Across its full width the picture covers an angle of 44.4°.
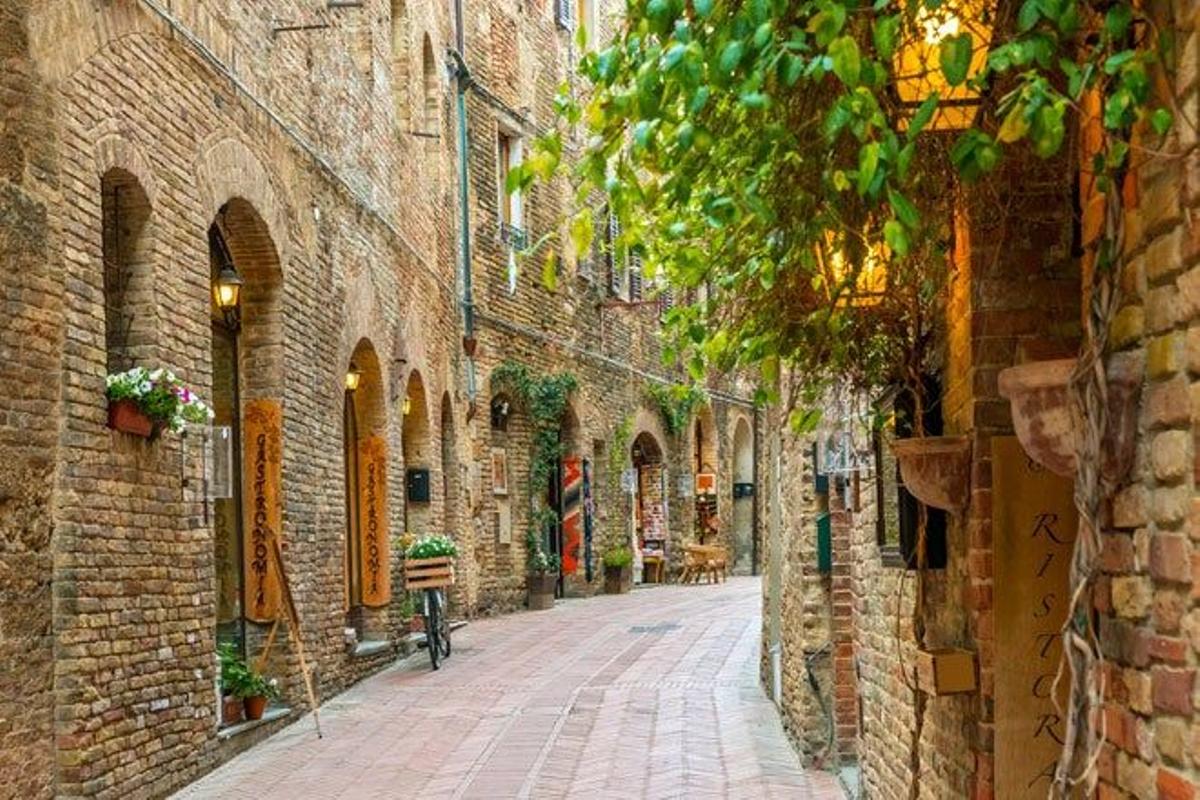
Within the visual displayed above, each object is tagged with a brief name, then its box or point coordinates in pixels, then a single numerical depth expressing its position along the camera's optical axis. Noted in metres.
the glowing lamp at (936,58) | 3.27
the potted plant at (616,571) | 22.56
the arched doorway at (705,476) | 28.61
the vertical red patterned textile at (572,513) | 21.31
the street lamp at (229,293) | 9.30
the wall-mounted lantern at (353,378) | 13.14
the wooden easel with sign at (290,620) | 9.65
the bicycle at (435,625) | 12.77
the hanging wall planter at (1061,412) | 2.69
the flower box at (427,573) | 12.71
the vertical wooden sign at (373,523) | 13.11
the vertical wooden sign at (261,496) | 9.93
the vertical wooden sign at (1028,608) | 3.75
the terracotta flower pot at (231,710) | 8.91
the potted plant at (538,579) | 19.61
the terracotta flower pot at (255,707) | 9.16
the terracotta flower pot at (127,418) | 7.04
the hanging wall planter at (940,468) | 4.01
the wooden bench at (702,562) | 25.42
